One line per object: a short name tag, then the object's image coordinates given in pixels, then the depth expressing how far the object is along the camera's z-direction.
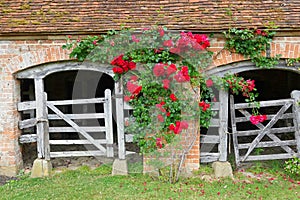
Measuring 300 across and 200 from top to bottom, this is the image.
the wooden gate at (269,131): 6.07
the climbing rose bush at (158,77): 5.65
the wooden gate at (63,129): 6.16
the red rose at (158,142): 5.80
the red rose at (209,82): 5.75
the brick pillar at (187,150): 5.96
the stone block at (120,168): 6.21
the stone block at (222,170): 6.10
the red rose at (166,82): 5.58
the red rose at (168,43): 5.54
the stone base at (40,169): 6.29
